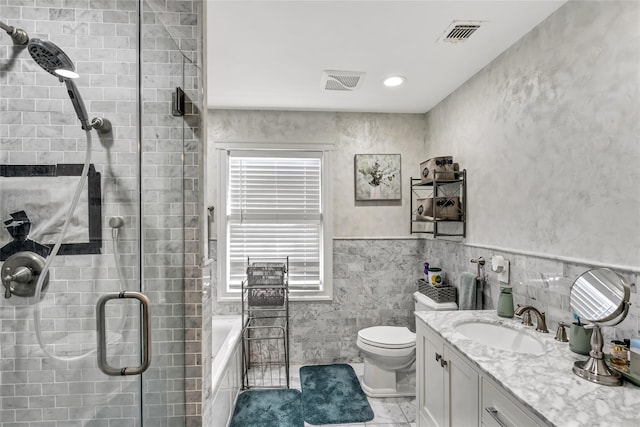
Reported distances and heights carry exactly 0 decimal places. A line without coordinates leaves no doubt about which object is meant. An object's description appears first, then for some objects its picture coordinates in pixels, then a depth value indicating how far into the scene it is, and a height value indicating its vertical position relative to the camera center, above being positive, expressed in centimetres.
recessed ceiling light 239 +105
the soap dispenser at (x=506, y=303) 180 -51
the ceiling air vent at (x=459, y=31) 170 +105
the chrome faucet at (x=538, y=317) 157 -52
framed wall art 311 +40
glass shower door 98 +1
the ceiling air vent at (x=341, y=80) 229 +104
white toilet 241 -113
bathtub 183 -103
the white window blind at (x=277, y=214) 307 +2
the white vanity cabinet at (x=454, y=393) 112 -78
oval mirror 108 -30
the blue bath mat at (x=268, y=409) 220 -145
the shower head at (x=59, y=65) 101 +51
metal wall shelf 248 +7
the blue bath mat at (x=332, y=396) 226 -145
